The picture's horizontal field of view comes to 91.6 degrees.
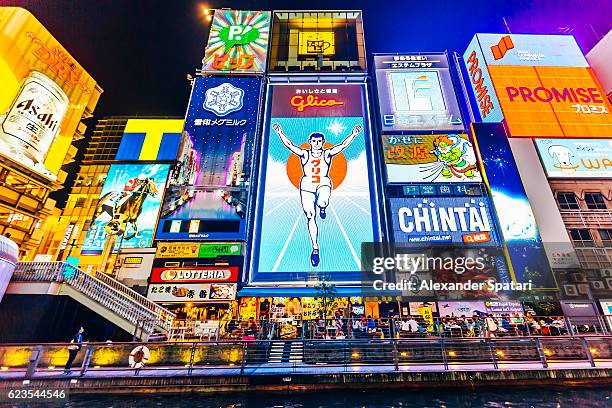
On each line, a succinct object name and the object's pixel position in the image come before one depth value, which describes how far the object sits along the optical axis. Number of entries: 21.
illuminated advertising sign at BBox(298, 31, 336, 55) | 38.97
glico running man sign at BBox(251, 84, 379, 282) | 25.28
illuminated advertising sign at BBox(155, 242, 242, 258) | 29.03
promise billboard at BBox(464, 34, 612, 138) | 32.25
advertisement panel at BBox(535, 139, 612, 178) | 29.88
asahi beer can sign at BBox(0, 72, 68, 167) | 23.81
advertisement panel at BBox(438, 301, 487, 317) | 26.23
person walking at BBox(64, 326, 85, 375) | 10.50
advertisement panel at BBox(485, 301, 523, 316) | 25.78
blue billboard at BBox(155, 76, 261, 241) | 28.48
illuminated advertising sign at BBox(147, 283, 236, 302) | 26.55
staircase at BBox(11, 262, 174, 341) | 16.52
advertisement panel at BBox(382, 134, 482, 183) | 29.33
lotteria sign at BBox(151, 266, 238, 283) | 27.39
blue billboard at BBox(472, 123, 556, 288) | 25.97
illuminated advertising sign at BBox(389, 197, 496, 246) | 26.88
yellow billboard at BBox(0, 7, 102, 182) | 23.92
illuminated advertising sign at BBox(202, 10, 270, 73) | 36.59
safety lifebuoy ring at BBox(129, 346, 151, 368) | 10.39
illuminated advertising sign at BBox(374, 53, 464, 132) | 32.34
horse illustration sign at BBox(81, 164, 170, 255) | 35.75
